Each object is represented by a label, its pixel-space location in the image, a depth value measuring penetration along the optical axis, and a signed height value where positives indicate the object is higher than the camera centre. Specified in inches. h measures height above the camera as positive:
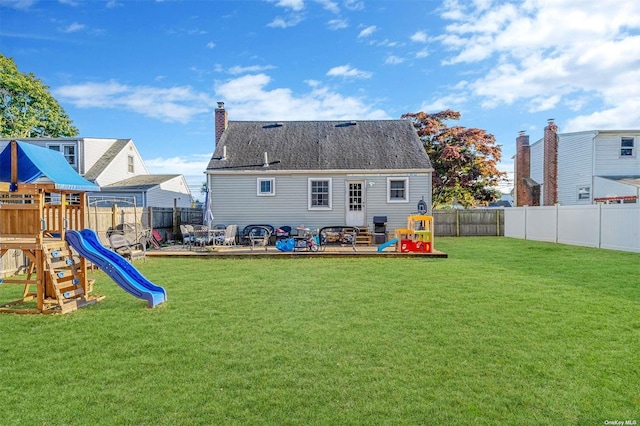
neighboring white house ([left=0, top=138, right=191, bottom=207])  812.0 +96.5
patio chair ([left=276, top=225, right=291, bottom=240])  587.5 -39.4
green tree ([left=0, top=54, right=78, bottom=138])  1197.2 +361.1
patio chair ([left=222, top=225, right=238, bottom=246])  537.0 -40.1
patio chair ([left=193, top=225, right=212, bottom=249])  528.4 -43.5
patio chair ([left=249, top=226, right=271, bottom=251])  585.6 -39.0
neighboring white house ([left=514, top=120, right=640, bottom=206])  778.2 +91.7
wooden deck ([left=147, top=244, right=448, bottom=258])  464.4 -58.9
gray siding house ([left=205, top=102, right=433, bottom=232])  624.4 +32.2
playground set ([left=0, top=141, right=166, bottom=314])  230.8 -24.1
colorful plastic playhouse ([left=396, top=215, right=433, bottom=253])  474.0 -44.0
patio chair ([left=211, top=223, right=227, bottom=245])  534.1 -42.1
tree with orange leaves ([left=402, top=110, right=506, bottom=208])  925.2 +129.3
